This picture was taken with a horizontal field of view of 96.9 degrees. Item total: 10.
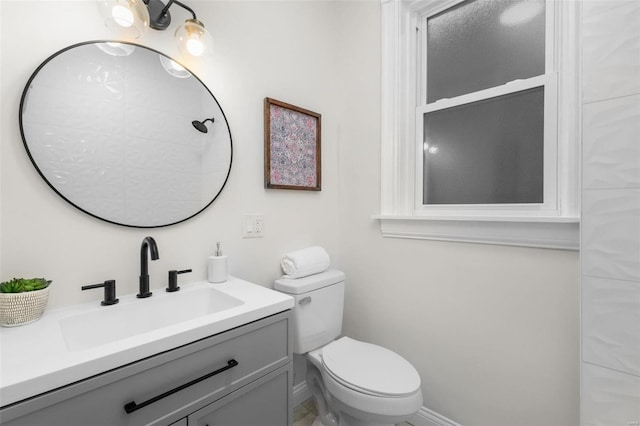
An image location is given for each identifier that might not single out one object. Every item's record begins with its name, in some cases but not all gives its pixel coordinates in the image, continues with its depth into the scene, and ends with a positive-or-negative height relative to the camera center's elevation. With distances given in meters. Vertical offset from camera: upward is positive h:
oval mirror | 0.93 +0.29
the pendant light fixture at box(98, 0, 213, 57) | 0.96 +0.69
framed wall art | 1.51 +0.36
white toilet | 1.10 -0.70
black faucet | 1.05 -0.23
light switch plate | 1.44 -0.08
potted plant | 0.77 -0.25
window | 1.17 +0.44
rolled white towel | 1.53 -0.29
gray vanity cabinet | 0.60 -0.46
